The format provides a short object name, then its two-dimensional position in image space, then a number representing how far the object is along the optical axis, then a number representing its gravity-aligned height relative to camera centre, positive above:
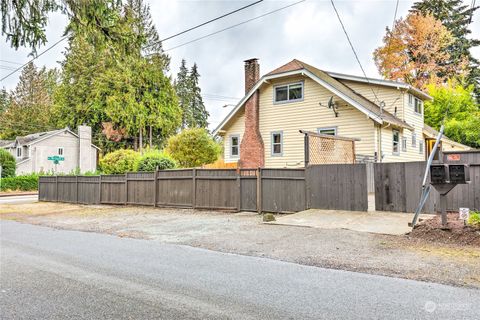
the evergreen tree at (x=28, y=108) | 54.22 +10.39
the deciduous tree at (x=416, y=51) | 31.98 +10.99
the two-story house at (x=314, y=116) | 18.05 +3.24
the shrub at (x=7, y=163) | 35.44 +1.45
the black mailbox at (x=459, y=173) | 7.27 +0.06
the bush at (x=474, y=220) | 7.29 -0.88
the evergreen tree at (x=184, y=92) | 59.53 +14.03
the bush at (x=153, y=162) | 18.19 +0.78
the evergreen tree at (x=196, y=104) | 60.94 +12.30
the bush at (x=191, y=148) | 27.78 +2.21
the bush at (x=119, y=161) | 23.67 +1.08
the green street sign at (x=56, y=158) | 35.22 +2.02
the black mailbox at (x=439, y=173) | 7.43 +0.07
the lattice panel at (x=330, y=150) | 11.75 +0.90
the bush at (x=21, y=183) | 32.69 -0.40
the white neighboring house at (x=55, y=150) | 41.28 +3.23
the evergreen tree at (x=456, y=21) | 37.00 +16.01
